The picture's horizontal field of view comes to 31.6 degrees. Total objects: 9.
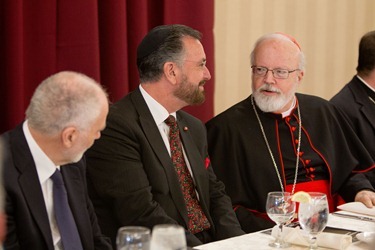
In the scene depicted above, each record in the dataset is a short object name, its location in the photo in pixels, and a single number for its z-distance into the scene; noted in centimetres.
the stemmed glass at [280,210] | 247
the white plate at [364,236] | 247
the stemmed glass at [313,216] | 239
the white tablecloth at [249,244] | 243
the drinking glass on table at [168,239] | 167
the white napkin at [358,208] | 301
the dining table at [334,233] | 244
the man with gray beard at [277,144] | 376
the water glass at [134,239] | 164
